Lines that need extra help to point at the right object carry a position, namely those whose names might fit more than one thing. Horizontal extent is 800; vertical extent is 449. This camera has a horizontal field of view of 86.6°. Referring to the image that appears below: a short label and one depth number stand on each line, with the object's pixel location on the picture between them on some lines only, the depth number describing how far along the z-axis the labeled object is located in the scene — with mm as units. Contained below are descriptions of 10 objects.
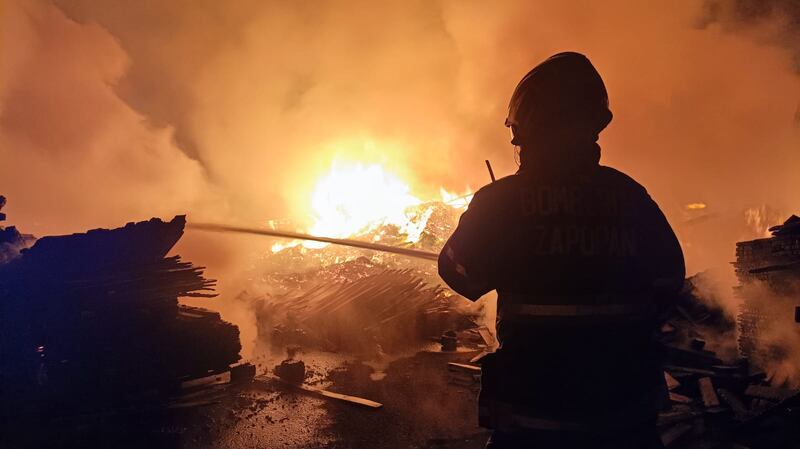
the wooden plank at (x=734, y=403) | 5449
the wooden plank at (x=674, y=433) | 4805
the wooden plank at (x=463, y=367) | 7097
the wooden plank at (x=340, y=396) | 5922
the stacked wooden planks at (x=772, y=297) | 6102
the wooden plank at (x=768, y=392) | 5516
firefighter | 1871
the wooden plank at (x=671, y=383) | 6233
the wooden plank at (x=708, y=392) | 5664
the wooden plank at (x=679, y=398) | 5844
